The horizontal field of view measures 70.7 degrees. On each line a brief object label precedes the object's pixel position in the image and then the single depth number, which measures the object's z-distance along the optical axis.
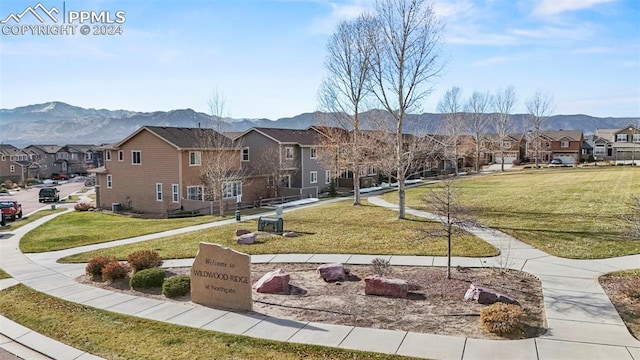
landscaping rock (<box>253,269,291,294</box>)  12.26
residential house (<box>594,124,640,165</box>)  93.50
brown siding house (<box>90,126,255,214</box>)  36.81
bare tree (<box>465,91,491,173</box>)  69.53
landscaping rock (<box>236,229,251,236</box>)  20.57
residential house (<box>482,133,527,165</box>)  89.50
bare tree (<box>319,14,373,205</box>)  30.08
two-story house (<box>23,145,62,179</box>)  101.57
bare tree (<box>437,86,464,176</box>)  57.04
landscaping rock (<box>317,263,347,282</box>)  13.14
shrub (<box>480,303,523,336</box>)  9.04
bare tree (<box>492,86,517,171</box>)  76.49
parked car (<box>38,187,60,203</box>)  56.93
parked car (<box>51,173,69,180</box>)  102.58
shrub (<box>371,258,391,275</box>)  13.00
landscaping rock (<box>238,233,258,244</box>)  18.81
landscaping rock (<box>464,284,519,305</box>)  10.70
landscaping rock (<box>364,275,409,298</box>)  11.56
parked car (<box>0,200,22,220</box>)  35.03
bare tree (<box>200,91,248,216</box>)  31.98
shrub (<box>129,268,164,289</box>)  12.92
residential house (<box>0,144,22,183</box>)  88.06
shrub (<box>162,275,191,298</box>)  12.11
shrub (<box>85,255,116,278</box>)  14.26
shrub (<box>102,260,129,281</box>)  13.62
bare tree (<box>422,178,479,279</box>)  12.92
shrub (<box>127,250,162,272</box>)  14.48
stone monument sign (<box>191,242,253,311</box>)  11.06
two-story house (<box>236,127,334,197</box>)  42.91
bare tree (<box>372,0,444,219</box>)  23.42
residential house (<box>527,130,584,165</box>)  90.12
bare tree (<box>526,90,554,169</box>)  76.81
